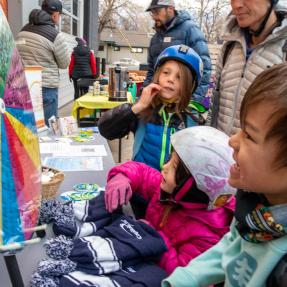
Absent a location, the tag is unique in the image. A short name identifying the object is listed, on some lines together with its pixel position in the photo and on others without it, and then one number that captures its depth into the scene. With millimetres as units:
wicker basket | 1354
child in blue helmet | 1836
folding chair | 7159
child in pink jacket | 1154
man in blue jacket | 3783
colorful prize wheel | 762
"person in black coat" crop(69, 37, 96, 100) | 7957
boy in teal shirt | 705
